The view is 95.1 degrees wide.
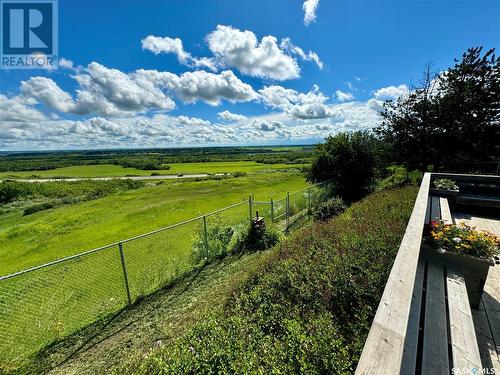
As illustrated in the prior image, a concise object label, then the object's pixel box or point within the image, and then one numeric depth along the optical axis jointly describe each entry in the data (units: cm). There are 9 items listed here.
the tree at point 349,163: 1592
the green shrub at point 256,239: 841
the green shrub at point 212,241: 778
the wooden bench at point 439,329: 186
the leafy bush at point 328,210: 1096
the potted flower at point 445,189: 671
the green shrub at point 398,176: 1470
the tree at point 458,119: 1315
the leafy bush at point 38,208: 3123
